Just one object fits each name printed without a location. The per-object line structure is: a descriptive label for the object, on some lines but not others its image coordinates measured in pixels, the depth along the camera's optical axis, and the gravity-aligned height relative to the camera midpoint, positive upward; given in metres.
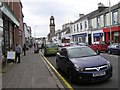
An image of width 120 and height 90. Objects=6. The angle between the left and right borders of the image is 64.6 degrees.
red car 12.35 -0.36
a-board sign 6.25 -0.75
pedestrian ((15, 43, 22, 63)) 7.32 -0.50
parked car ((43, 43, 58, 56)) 11.01 -0.65
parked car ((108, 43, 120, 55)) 10.12 -0.56
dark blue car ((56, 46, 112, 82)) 3.52 -0.89
